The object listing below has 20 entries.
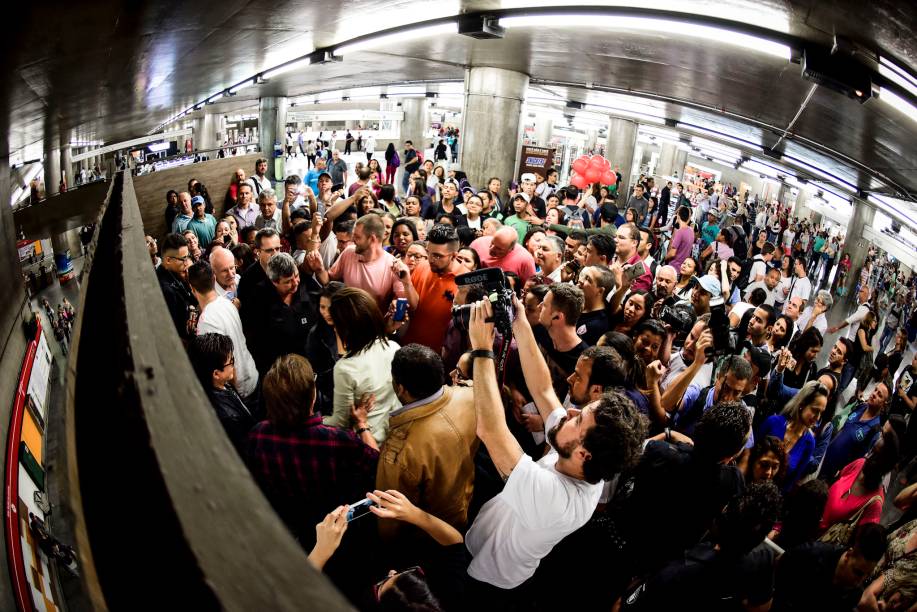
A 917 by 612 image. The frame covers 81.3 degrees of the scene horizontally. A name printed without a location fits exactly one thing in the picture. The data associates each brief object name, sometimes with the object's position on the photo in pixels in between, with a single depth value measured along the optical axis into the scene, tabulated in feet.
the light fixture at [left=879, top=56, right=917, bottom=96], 12.34
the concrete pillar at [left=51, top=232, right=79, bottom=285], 15.53
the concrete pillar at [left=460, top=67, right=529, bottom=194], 33.04
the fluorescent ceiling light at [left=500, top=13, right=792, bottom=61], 14.65
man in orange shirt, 12.80
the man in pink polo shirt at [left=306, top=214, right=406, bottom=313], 13.37
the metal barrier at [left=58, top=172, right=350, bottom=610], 1.04
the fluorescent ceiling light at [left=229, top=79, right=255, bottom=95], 31.07
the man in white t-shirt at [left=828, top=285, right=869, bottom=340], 21.03
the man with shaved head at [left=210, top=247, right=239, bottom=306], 13.16
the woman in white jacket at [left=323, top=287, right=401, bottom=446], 8.62
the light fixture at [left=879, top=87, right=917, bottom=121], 13.93
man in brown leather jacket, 6.84
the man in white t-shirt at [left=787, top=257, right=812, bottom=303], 24.23
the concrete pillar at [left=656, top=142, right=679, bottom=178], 95.04
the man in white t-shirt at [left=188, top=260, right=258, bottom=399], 10.30
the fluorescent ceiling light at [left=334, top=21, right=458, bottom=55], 19.71
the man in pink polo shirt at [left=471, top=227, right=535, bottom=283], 15.70
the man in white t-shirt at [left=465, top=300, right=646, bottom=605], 6.12
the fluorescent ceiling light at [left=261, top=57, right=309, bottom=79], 25.50
